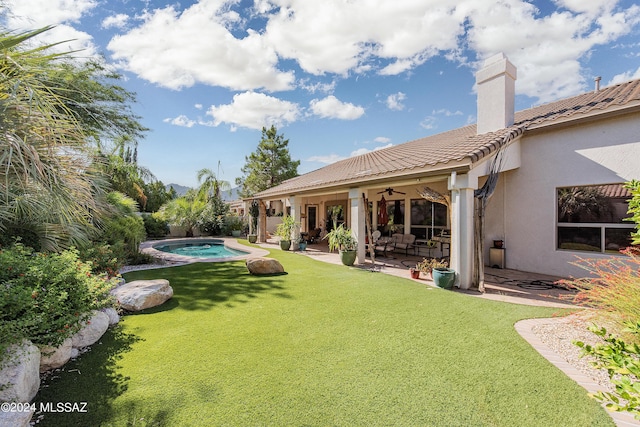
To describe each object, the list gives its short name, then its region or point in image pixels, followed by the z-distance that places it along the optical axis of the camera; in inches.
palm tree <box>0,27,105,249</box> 119.7
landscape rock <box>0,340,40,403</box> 117.1
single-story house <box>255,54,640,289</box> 310.3
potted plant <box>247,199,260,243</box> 800.3
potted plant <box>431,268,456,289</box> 312.2
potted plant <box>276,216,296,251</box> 647.1
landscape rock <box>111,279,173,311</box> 253.0
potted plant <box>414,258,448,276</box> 363.0
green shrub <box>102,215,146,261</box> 426.0
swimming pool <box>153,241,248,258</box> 690.8
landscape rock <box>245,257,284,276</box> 387.9
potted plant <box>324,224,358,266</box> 449.7
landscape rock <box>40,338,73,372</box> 151.6
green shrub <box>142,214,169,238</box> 937.7
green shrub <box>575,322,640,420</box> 53.2
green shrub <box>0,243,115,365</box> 133.4
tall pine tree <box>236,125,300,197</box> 1525.6
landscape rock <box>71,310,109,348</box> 181.5
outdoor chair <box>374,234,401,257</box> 538.1
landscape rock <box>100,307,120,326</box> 221.8
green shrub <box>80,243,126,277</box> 296.4
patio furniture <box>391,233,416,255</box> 537.9
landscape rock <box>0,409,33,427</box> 101.3
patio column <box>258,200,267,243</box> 791.4
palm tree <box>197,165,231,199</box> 1100.3
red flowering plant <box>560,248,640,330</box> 152.5
